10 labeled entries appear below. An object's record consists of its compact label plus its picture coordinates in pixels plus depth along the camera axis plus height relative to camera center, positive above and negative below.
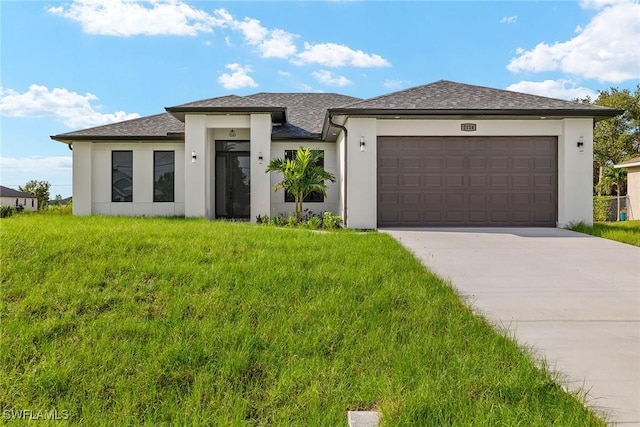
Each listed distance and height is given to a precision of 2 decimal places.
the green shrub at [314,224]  11.21 -0.45
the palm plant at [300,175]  12.14 +1.03
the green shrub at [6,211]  14.26 -0.14
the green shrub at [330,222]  11.16 -0.39
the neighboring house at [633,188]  19.86 +1.09
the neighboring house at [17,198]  44.22 +1.07
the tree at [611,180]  26.52 +1.96
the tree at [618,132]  29.70 +5.86
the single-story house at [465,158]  10.98 +1.42
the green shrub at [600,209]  18.05 -0.01
